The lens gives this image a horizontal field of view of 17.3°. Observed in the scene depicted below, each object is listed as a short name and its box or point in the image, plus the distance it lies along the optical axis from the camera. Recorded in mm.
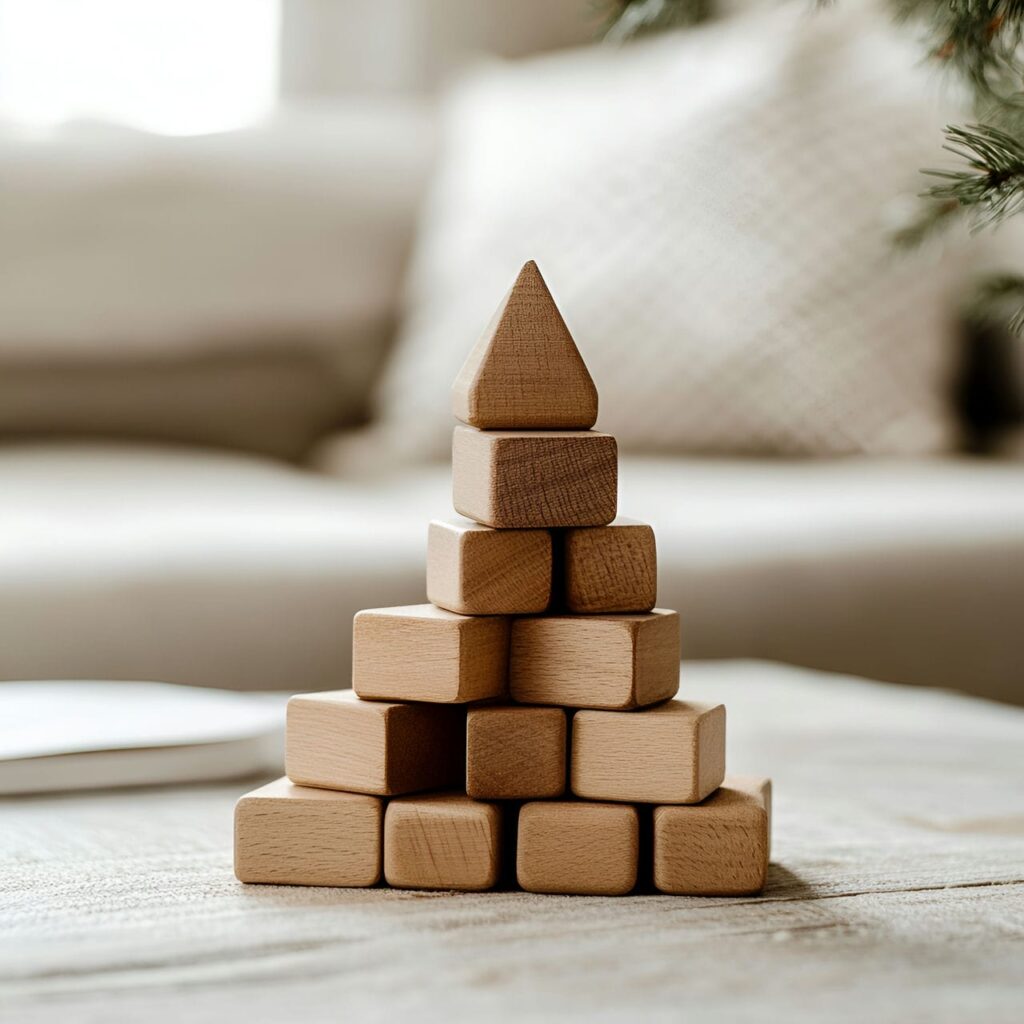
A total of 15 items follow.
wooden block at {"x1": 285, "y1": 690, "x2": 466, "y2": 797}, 986
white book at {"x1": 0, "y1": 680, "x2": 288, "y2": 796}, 1082
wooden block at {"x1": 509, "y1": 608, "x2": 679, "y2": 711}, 980
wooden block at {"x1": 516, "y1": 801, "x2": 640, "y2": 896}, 977
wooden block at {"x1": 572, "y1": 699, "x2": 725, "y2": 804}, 977
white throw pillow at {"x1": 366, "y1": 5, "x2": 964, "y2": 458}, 1833
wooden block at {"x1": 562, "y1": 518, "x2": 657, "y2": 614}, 993
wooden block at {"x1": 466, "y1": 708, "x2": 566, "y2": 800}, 985
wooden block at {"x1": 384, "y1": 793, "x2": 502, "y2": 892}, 982
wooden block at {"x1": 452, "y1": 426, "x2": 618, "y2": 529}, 986
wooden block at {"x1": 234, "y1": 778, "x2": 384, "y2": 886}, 988
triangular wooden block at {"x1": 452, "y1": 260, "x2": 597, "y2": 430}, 997
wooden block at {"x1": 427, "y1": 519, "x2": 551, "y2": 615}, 983
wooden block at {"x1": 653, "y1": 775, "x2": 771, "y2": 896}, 977
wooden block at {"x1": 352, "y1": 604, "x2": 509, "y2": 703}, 978
